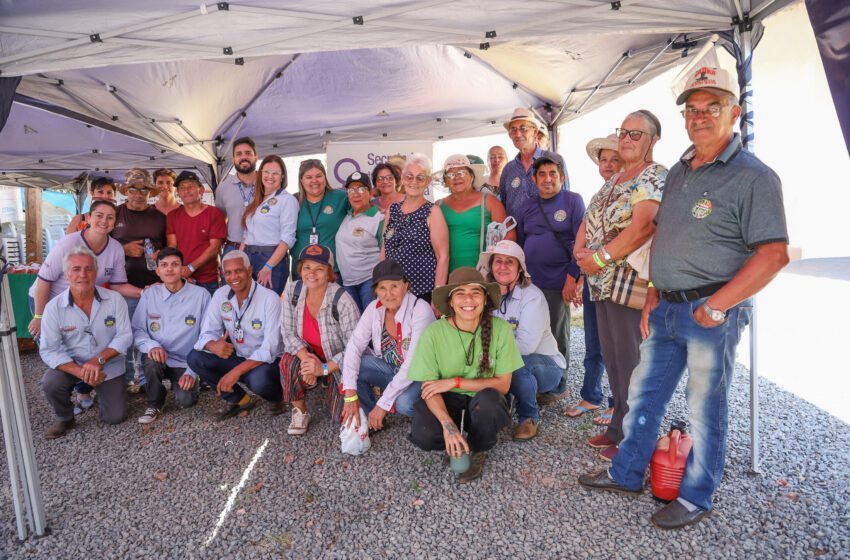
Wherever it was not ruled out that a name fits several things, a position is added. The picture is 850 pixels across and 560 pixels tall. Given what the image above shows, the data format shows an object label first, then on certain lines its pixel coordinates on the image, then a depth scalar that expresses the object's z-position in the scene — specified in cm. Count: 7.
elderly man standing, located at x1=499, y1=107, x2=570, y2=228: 374
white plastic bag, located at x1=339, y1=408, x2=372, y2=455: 297
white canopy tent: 275
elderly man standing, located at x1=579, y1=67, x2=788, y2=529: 177
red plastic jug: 231
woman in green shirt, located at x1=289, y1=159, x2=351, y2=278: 398
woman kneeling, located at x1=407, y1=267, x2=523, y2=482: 267
